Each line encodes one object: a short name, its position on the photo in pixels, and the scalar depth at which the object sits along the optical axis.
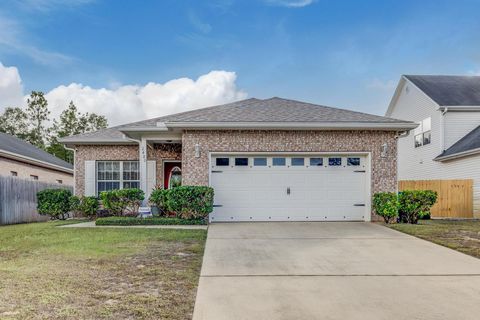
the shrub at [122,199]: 12.14
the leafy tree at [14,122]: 38.75
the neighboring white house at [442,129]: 16.50
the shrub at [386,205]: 11.01
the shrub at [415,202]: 11.13
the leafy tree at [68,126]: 37.31
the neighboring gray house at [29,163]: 16.91
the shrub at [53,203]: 13.66
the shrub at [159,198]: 11.34
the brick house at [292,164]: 11.52
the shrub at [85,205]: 13.44
